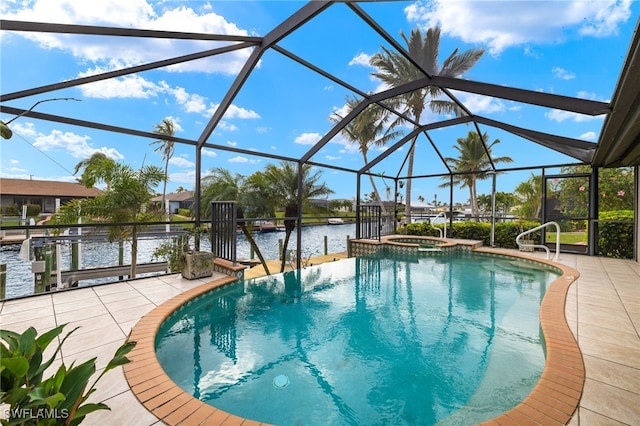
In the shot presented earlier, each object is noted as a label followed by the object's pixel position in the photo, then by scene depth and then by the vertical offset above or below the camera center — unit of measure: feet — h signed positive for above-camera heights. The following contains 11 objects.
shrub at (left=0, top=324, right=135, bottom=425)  3.15 -2.06
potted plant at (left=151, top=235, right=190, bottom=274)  18.37 -2.61
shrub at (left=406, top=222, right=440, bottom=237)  39.04 -2.72
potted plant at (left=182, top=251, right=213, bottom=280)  16.61 -3.18
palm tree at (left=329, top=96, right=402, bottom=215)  40.32 +12.83
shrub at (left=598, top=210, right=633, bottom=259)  24.38 -2.16
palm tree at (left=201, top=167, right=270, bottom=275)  39.65 +3.04
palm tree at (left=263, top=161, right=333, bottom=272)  40.45 +4.09
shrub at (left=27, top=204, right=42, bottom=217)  27.68 -0.02
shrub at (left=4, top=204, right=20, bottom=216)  26.88 -0.02
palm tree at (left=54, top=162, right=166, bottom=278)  19.16 +0.54
